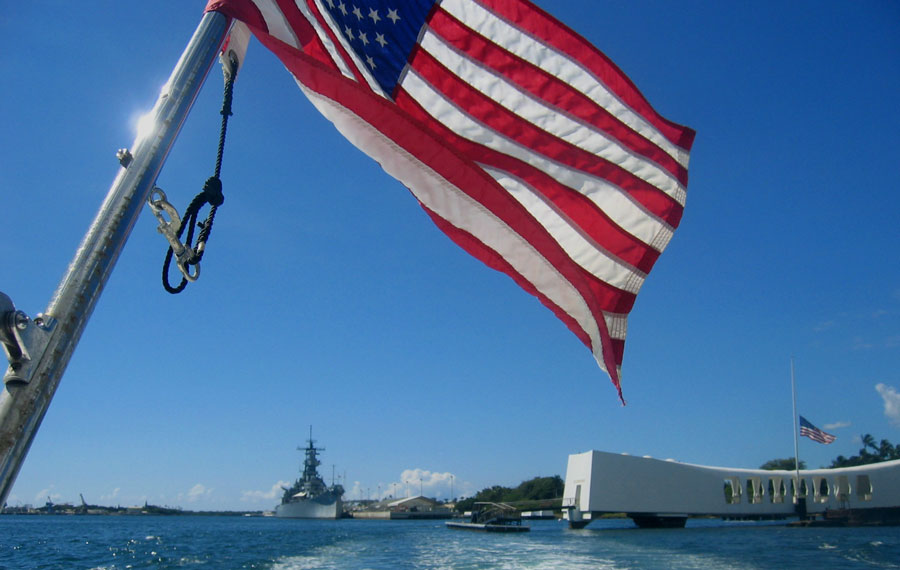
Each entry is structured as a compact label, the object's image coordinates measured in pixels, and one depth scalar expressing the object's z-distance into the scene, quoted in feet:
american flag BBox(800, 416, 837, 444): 154.73
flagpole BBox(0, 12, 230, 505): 5.71
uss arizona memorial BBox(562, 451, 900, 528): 168.86
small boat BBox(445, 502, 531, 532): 177.99
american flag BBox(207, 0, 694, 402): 14.38
